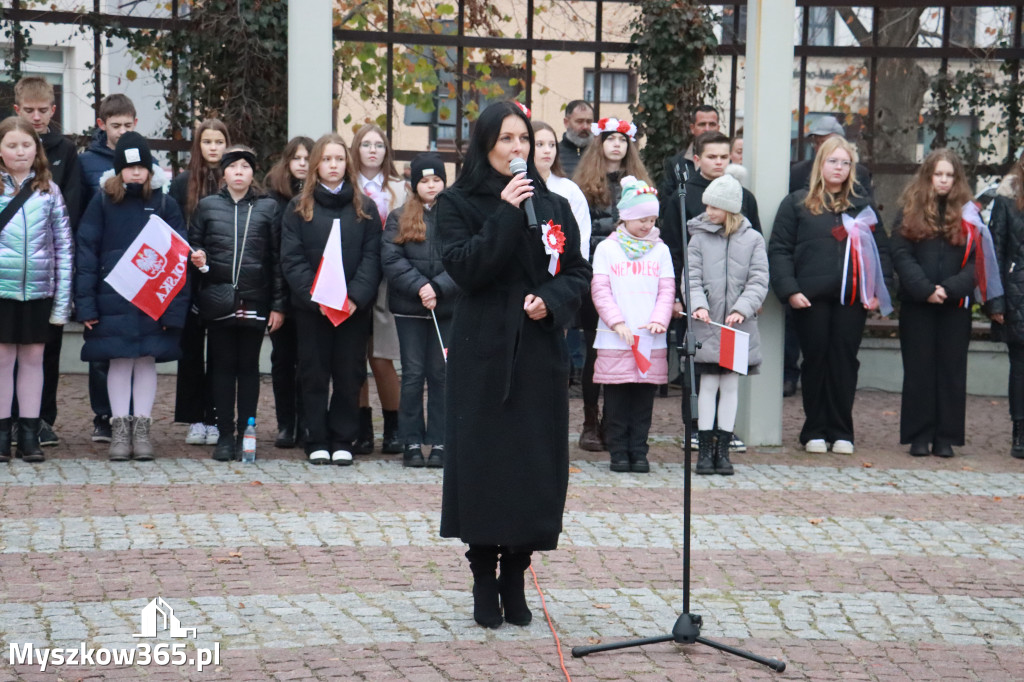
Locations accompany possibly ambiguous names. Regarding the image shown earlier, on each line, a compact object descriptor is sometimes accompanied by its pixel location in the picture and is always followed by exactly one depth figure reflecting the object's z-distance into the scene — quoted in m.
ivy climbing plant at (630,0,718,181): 13.27
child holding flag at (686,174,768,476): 9.16
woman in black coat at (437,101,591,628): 5.51
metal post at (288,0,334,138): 10.48
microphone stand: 5.34
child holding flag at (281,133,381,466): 8.93
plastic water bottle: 9.00
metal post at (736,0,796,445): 10.10
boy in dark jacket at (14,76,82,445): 9.19
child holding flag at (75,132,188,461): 8.78
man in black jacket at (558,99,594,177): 11.01
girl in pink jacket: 8.99
